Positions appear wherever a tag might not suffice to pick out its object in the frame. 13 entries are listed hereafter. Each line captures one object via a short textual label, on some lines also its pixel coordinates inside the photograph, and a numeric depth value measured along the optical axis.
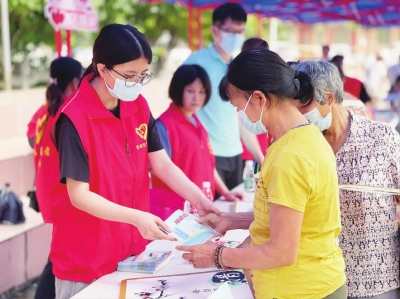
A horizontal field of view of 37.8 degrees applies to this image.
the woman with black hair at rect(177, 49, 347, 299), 1.52
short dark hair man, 3.95
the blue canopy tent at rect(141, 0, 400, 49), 9.25
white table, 1.99
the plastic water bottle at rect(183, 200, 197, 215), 2.48
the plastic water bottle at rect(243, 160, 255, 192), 3.76
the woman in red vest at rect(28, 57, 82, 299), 3.19
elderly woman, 2.19
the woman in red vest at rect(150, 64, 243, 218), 3.25
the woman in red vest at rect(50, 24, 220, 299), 1.91
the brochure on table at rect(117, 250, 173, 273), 2.17
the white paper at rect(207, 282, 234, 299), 1.71
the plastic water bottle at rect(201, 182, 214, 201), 3.21
